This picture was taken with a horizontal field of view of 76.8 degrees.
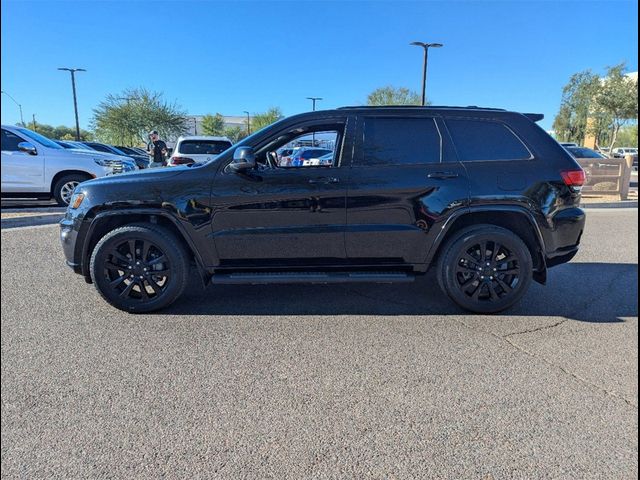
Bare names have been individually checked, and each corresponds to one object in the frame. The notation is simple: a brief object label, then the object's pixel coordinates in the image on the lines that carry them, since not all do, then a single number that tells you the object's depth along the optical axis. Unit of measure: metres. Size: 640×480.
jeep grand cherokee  3.57
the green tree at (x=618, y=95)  30.64
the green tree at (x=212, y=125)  66.56
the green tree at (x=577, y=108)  34.88
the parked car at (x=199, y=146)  11.12
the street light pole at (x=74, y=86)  34.56
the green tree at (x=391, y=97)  40.31
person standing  11.82
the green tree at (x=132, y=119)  40.44
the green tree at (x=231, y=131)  69.22
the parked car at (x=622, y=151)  44.93
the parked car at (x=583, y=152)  21.12
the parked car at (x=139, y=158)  17.65
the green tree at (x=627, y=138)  62.52
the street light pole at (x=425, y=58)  25.02
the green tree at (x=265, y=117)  65.64
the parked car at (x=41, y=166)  8.68
